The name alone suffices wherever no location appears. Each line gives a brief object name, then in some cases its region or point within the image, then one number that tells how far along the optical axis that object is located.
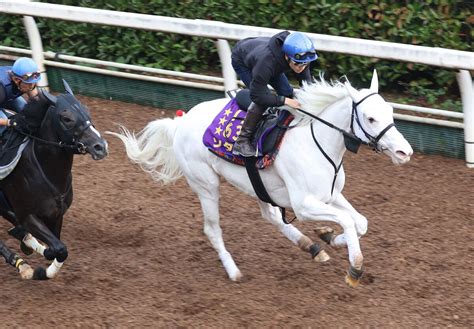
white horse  12.50
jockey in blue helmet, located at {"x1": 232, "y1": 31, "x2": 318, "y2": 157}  12.73
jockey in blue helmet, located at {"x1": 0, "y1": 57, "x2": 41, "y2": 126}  13.61
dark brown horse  13.30
